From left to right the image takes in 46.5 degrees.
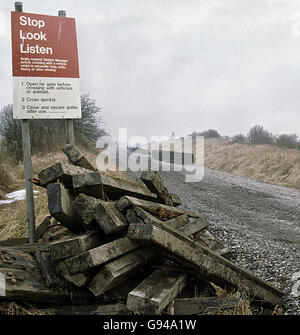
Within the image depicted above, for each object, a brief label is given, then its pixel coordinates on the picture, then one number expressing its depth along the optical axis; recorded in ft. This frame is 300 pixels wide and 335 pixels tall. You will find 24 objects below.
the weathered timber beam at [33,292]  9.10
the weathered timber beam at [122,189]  11.17
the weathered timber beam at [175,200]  14.55
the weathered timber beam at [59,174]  10.83
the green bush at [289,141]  78.33
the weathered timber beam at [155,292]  8.63
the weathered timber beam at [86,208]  10.16
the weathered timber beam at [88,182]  10.66
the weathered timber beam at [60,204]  10.20
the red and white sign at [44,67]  15.69
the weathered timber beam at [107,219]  9.75
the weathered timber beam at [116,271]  9.24
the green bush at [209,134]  144.36
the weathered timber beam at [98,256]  9.11
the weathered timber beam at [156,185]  12.01
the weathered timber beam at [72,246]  9.54
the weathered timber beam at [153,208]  10.43
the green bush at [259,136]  93.33
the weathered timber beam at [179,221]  11.94
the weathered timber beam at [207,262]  9.37
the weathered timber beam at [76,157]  12.39
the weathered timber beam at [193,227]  12.49
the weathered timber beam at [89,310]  9.34
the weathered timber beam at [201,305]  9.89
